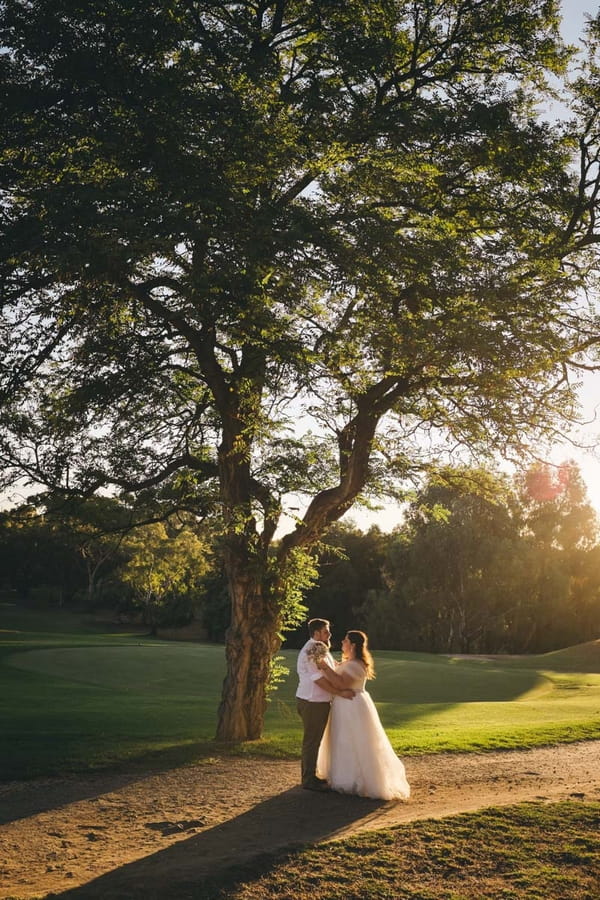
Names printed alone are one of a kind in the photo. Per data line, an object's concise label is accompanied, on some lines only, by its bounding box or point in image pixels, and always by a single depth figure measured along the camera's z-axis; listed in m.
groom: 11.29
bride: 10.88
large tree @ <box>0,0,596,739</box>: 12.45
